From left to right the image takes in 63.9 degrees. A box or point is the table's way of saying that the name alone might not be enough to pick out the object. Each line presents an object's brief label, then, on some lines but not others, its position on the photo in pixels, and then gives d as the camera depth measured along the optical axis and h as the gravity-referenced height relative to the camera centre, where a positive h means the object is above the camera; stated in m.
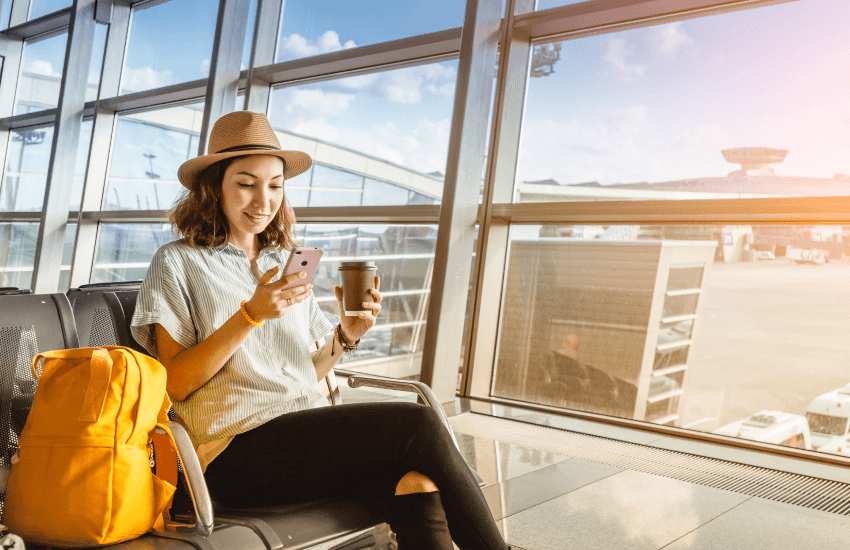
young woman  1.38 -0.25
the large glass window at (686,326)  3.37 +0.01
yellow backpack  1.12 -0.33
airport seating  1.28 -0.46
